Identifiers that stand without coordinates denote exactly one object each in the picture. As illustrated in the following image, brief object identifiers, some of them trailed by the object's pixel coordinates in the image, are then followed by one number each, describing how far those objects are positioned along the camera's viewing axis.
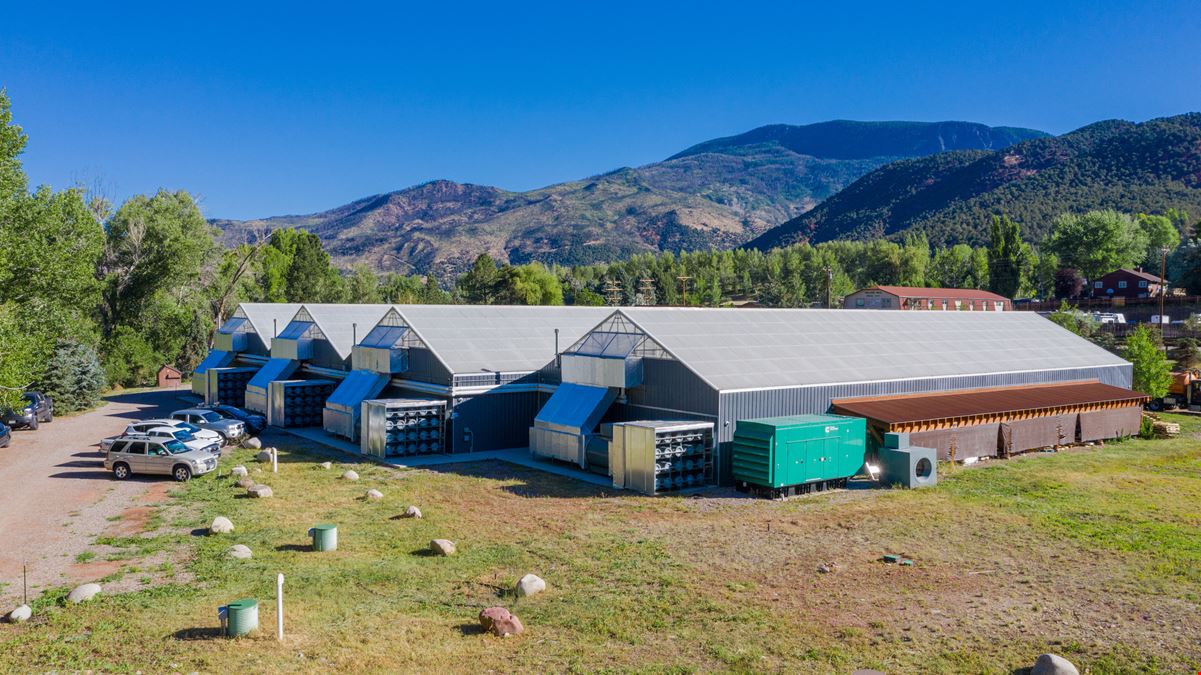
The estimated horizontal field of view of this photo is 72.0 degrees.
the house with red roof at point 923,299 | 92.75
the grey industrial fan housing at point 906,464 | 27.52
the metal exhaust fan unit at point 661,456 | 26.78
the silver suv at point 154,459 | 28.83
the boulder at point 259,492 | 25.98
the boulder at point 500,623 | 14.58
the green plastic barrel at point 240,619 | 14.35
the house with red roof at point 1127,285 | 100.62
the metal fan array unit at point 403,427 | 33.50
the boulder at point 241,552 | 19.41
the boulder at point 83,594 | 16.31
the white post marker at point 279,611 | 14.05
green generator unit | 25.97
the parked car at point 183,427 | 32.38
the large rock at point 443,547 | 19.70
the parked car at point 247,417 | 39.53
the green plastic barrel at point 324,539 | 20.08
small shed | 67.25
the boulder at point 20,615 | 15.15
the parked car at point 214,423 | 36.84
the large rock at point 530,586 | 16.70
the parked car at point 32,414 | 41.12
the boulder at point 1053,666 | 12.68
